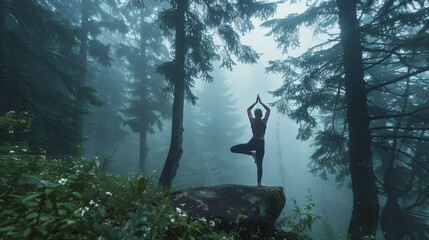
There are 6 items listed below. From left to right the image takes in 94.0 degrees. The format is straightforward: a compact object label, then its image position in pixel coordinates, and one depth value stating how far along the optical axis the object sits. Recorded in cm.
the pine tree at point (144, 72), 1834
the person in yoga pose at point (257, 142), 640
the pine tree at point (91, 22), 1451
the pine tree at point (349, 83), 546
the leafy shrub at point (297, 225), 372
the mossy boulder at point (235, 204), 379
